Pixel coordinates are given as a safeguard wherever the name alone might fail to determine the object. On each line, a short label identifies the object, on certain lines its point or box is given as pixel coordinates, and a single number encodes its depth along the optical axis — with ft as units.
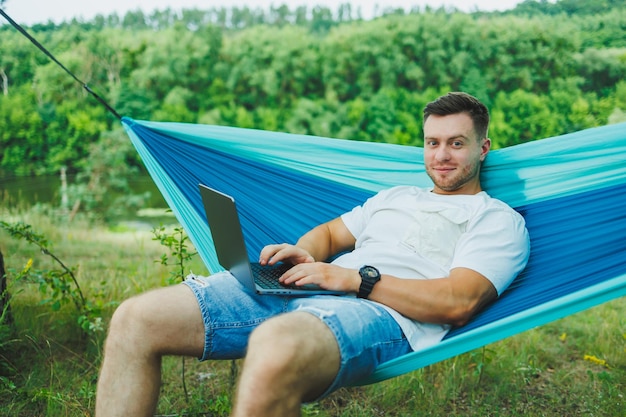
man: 3.65
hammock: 4.54
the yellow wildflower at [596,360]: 7.79
